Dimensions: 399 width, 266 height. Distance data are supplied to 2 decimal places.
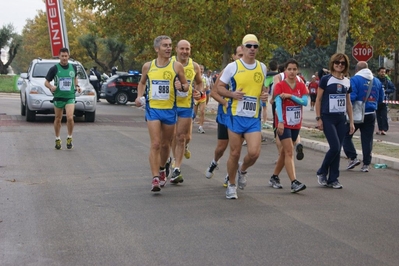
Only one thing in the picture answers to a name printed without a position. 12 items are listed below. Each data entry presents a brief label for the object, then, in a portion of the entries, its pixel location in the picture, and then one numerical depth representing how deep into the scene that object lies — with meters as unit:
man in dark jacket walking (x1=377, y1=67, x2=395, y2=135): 22.75
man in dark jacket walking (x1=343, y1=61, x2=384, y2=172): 13.45
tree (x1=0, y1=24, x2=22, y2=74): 78.75
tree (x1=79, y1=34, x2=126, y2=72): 71.12
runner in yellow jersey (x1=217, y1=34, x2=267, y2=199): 9.47
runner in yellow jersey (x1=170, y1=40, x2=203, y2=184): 10.67
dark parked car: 40.22
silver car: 22.33
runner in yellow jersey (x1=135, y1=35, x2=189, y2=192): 10.04
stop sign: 27.43
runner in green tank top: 15.32
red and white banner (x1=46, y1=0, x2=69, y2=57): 36.97
